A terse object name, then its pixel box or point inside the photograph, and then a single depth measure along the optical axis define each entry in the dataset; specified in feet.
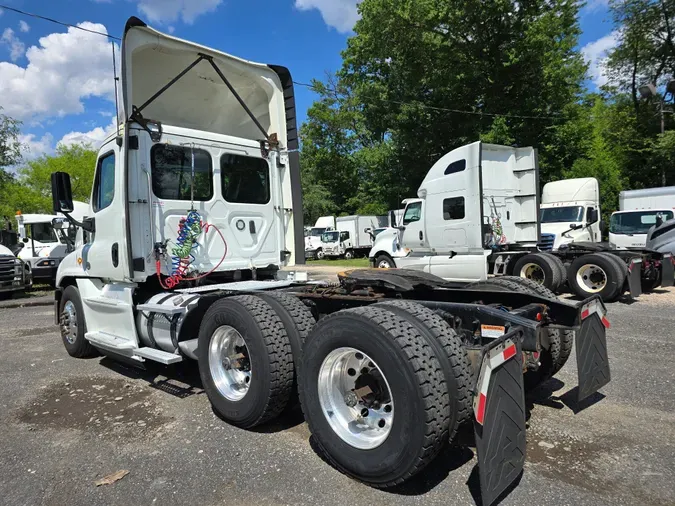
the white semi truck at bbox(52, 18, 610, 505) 8.71
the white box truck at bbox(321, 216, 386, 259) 99.66
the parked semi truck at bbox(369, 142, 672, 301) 32.89
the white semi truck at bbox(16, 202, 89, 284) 50.98
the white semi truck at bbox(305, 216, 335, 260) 101.55
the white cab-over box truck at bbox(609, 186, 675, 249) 51.39
